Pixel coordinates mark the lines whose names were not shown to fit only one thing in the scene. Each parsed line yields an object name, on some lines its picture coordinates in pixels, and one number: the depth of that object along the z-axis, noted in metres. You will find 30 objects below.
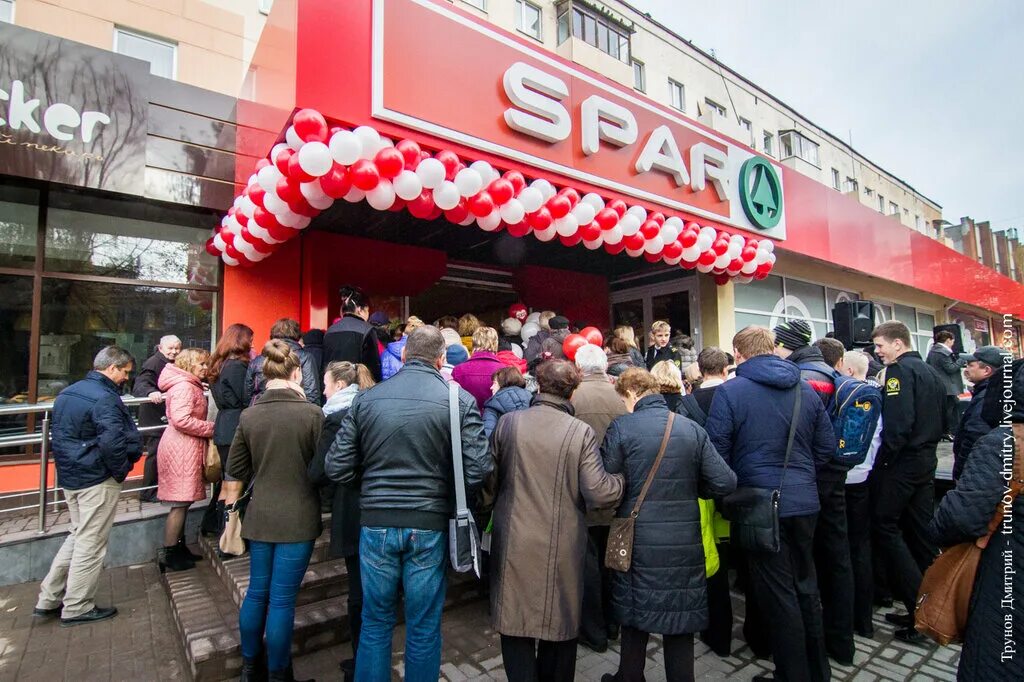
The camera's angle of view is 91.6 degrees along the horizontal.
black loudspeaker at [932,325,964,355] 7.66
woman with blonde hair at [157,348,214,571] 4.01
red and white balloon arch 3.75
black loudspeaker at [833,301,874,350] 6.53
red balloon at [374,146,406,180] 3.85
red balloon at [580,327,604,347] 5.01
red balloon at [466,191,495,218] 4.48
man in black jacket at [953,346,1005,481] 2.90
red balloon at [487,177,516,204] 4.58
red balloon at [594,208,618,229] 5.45
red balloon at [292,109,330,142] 3.68
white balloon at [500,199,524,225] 4.68
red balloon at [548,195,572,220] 5.04
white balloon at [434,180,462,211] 4.23
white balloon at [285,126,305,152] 3.79
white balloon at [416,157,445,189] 4.07
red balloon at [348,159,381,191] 3.74
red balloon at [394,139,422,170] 4.05
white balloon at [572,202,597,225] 5.25
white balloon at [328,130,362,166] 3.65
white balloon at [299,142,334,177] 3.60
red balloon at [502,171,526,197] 4.73
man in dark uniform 3.47
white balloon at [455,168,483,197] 4.32
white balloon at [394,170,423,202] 3.97
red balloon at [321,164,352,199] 3.76
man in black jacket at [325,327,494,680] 2.37
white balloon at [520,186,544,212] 4.79
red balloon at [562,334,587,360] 4.61
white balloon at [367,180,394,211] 3.93
